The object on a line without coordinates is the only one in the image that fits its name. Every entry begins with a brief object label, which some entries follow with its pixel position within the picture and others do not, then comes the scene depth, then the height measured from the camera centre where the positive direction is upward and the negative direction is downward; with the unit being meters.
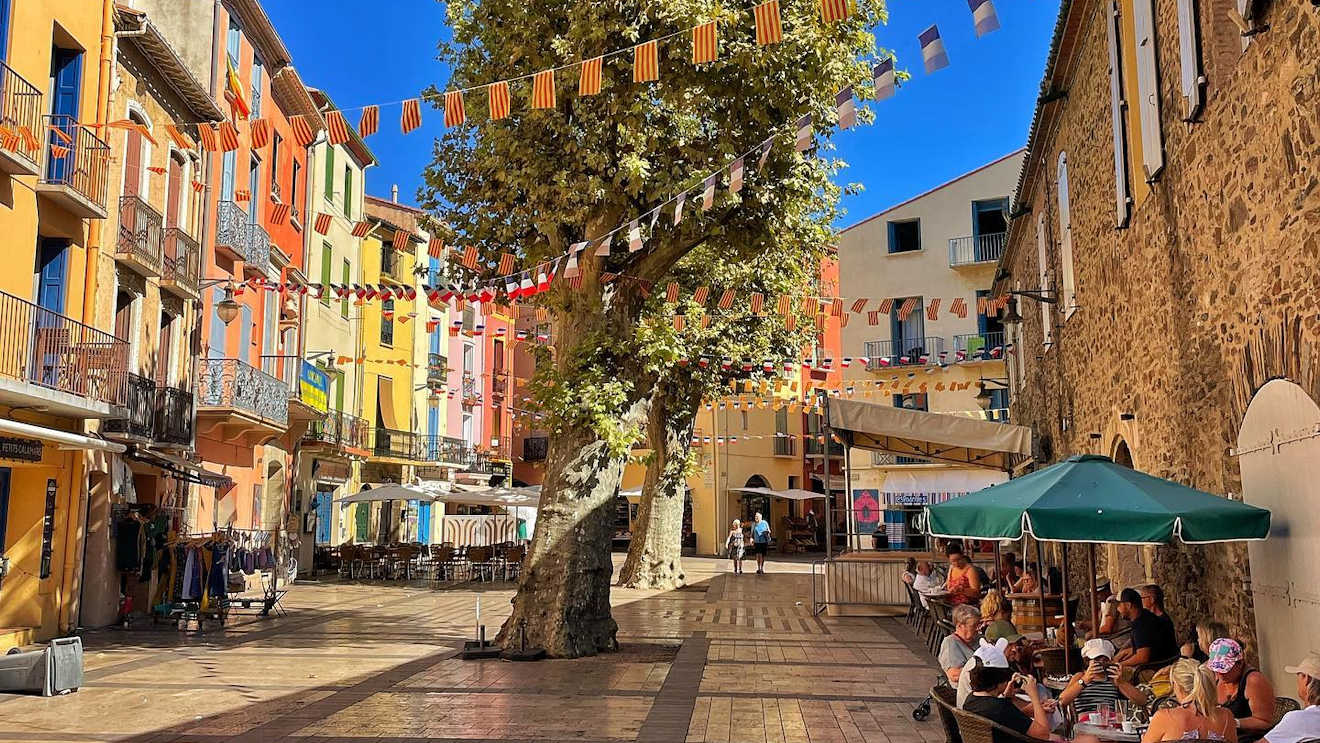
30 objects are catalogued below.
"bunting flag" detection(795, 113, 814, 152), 10.36 +3.74
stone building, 6.78 +2.02
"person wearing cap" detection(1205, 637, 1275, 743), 5.69 -0.94
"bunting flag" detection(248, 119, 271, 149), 11.31 +4.10
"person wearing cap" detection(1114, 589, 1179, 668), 8.27 -0.97
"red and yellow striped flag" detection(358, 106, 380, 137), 11.05 +4.07
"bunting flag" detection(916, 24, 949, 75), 8.28 +3.54
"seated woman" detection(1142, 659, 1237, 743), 5.06 -0.95
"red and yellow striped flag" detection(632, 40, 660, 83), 10.28 +4.30
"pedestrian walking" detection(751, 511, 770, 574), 28.67 -0.53
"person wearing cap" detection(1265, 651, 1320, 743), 4.93 -0.92
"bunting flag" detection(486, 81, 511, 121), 10.91 +4.25
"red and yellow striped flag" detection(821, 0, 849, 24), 8.17 +3.83
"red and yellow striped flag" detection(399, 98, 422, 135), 10.89 +4.07
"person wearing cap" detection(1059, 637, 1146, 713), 6.29 -1.01
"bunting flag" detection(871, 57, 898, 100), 8.82 +3.54
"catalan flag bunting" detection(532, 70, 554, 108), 10.63 +4.19
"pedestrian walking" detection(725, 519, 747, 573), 29.45 -0.71
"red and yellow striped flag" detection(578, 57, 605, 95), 10.58 +4.30
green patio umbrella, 7.18 +0.03
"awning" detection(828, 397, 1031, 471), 15.60 +1.28
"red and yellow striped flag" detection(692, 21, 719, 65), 9.91 +4.33
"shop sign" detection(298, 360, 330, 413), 26.55 +3.40
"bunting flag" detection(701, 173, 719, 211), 11.26 +3.36
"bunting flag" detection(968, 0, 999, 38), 7.19 +3.31
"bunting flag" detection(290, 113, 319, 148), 11.67 +4.21
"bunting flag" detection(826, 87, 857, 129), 9.62 +3.60
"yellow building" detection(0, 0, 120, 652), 13.26 +2.89
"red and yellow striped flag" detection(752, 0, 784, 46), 8.83 +4.04
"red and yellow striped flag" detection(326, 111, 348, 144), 11.49 +4.19
